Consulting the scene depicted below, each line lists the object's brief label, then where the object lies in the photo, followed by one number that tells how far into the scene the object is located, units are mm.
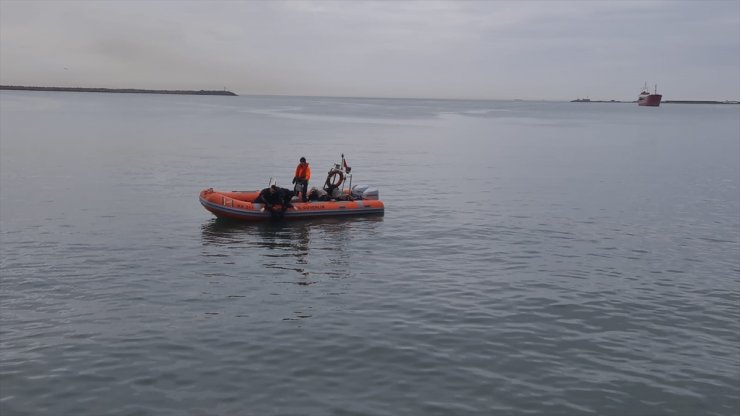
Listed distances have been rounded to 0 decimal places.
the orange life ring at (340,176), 26531
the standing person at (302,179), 25312
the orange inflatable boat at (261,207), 24103
